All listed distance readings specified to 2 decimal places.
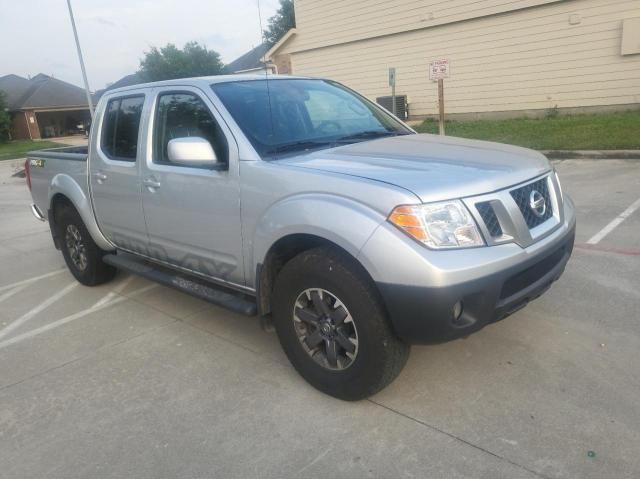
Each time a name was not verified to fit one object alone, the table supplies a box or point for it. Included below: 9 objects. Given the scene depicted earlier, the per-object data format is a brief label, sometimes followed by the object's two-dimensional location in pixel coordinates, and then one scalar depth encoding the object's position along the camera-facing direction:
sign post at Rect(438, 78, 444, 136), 11.81
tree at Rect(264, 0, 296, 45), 48.38
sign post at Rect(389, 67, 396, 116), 12.09
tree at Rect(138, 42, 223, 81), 46.16
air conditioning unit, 16.57
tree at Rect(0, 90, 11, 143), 37.38
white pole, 21.13
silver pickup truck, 2.54
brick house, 40.25
